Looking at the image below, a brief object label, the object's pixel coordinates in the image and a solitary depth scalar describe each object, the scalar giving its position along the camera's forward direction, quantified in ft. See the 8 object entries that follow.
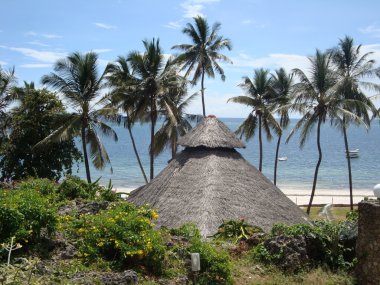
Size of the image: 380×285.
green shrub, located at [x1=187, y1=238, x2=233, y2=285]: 24.38
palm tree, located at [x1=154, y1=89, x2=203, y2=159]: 80.30
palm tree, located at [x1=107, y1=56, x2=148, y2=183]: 76.79
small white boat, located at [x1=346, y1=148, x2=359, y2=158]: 274.36
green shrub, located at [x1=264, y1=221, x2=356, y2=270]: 28.37
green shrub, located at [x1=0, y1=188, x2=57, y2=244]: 23.70
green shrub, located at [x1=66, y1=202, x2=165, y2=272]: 23.93
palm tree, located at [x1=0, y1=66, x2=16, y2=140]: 77.71
